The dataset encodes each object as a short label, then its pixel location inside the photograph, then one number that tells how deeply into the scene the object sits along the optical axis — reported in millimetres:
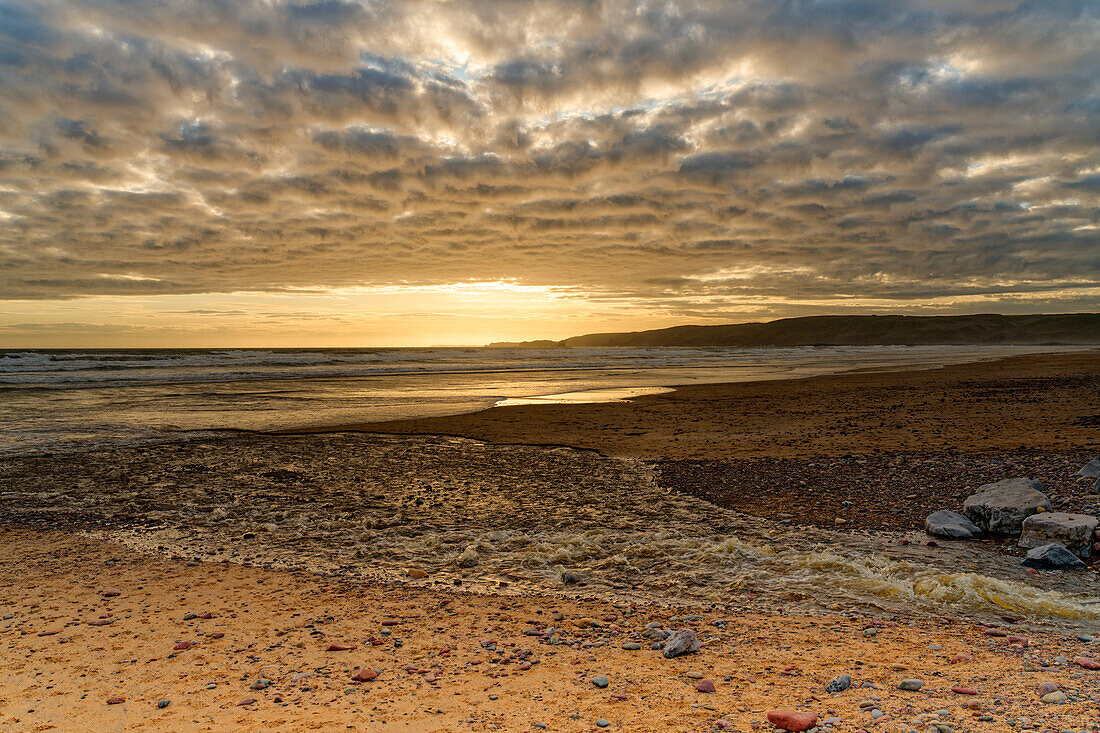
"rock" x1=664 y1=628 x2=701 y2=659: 4930
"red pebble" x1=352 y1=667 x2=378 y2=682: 4594
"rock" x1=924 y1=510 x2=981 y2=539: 7941
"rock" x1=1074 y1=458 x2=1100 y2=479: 9414
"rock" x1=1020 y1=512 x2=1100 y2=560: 7082
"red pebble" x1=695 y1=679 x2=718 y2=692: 4320
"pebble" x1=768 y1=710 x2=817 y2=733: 3703
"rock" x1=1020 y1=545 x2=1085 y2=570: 6797
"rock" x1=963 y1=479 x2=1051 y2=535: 7844
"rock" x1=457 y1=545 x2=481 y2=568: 7422
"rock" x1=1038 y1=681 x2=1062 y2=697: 4043
